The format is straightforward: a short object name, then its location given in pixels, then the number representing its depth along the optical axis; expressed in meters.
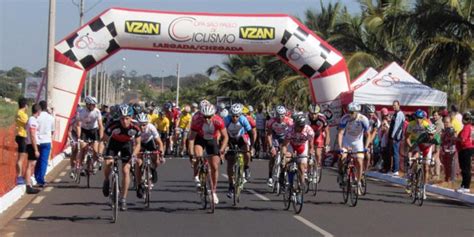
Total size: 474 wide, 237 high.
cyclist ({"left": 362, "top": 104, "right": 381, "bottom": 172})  16.56
